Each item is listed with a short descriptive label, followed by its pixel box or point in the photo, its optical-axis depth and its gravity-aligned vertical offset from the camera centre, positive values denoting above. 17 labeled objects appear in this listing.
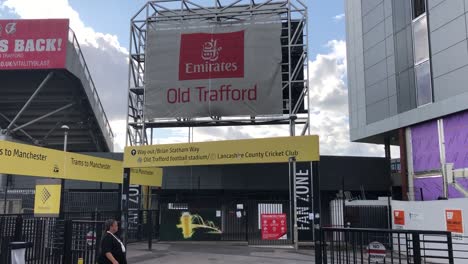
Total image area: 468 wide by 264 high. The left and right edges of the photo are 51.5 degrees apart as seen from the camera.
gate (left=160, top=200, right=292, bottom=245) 23.83 -1.14
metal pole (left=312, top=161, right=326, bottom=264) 14.20 +0.22
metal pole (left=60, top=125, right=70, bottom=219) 14.61 +0.06
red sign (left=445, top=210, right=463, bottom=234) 17.38 -0.68
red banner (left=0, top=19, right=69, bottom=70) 25.06 +8.18
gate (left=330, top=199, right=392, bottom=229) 22.55 -0.62
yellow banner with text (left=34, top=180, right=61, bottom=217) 14.81 +0.05
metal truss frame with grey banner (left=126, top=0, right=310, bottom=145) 25.78 +7.70
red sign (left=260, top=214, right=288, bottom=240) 21.61 -1.12
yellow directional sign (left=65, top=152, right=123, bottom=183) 16.69 +1.22
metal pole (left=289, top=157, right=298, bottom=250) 19.34 -0.48
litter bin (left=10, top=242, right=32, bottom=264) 10.64 -1.10
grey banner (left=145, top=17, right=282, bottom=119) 25.11 +6.93
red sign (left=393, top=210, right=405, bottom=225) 21.17 -0.67
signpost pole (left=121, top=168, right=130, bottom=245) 16.86 -0.23
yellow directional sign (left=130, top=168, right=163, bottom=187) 20.42 +1.10
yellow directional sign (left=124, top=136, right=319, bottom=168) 16.09 +1.71
